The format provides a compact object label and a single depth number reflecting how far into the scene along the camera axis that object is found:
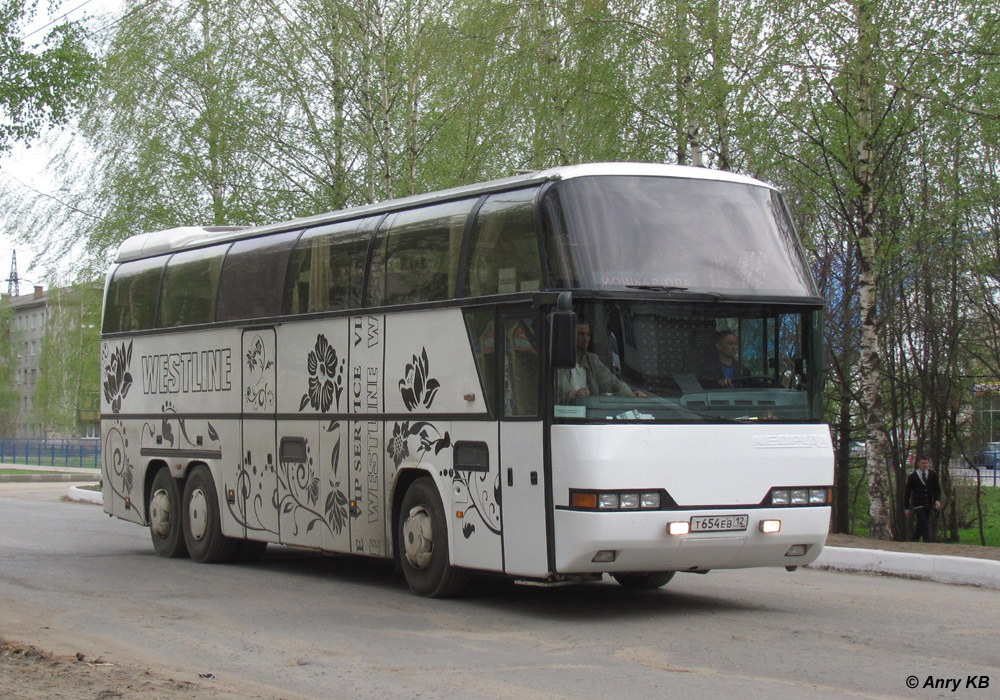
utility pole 78.49
